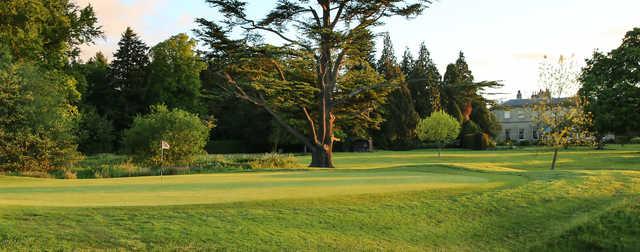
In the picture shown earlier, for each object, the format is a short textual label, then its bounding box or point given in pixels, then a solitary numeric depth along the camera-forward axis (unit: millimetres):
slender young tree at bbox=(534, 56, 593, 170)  28578
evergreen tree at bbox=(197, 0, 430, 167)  29531
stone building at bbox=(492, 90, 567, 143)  107062
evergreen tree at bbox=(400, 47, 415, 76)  87500
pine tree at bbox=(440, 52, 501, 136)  78356
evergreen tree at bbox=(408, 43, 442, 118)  78125
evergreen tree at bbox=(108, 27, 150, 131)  60500
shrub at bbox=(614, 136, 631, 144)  76231
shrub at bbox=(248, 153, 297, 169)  30034
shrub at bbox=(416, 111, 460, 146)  56031
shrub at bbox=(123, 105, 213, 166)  28453
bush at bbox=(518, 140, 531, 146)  86575
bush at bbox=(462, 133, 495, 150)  69750
